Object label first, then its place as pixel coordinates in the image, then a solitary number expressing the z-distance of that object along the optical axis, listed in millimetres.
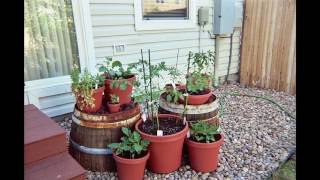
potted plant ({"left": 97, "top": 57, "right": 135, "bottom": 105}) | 2133
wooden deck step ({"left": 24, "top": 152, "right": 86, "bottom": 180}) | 1664
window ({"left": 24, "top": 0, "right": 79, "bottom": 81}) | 2707
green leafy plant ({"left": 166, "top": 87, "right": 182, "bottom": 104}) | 2236
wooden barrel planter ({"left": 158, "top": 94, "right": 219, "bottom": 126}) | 2283
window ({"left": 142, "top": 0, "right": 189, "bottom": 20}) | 3580
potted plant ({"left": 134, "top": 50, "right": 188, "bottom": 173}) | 1975
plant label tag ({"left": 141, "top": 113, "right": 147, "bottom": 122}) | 2185
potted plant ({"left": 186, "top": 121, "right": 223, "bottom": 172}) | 2094
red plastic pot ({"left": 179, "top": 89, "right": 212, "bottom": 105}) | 2277
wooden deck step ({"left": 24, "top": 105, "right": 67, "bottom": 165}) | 1746
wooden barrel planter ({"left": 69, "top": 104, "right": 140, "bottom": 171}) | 2027
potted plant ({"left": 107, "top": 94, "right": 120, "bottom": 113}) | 2113
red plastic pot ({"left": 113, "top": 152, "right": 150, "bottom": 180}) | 1893
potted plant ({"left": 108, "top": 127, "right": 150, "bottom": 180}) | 1901
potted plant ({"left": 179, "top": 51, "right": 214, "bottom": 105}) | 2291
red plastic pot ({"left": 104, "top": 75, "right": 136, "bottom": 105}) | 2180
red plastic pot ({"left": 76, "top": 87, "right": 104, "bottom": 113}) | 2059
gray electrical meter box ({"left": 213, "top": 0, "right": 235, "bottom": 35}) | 4266
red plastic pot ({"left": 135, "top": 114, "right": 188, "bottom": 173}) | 1960
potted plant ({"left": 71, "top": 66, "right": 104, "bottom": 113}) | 2025
